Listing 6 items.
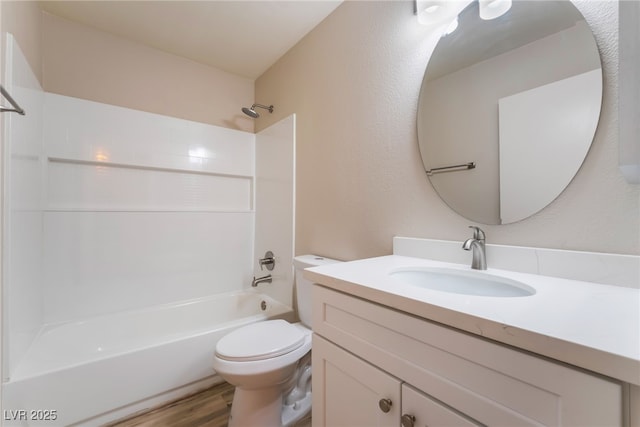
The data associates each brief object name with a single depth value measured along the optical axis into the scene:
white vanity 0.38
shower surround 1.23
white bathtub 1.16
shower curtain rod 0.89
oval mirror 0.77
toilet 1.14
